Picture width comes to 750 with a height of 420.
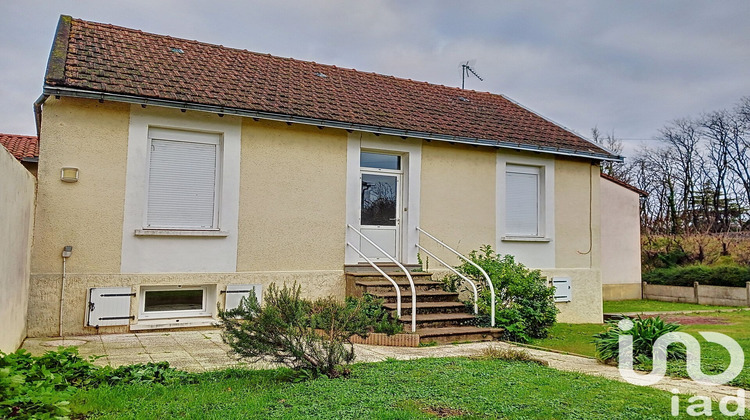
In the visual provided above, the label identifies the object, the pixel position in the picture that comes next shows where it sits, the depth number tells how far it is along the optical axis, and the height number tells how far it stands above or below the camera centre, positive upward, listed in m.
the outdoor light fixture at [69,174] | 8.56 +1.15
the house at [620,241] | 18.89 +0.67
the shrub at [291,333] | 5.51 -0.80
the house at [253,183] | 8.70 +1.36
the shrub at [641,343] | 7.11 -1.06
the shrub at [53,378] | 3.72 -1.08
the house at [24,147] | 13.46 +2.84
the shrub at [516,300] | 9.51 -0.74
